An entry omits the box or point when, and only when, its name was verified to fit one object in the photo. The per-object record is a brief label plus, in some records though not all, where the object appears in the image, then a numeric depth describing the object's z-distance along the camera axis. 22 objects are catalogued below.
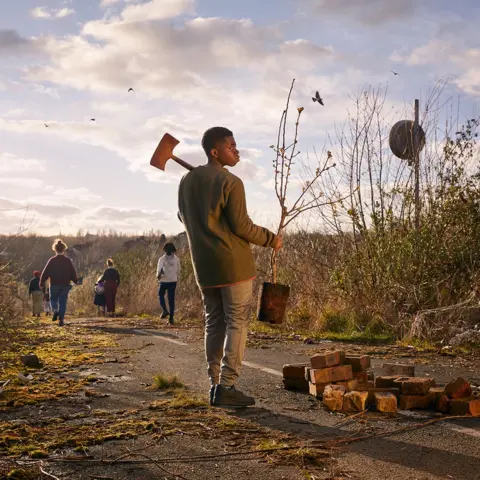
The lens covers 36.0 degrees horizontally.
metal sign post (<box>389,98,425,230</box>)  13.71
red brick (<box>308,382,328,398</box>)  6.29
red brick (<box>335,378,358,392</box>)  6.27
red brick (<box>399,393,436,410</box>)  5.85
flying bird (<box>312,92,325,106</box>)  10.91
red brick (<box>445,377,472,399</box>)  5.79
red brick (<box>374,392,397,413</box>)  5.72
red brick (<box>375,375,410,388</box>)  6.14
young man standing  5.95
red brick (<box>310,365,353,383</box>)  6.27
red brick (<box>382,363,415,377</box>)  6.64
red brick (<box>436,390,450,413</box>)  5.73
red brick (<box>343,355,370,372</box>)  6.66
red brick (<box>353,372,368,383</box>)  6.65
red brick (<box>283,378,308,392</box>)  6.76
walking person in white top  18.38
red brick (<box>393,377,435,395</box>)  5.83
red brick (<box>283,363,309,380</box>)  6.75
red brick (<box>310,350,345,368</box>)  6.34
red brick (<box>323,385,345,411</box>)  5.82
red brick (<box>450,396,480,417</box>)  5.61
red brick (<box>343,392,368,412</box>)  5.78
